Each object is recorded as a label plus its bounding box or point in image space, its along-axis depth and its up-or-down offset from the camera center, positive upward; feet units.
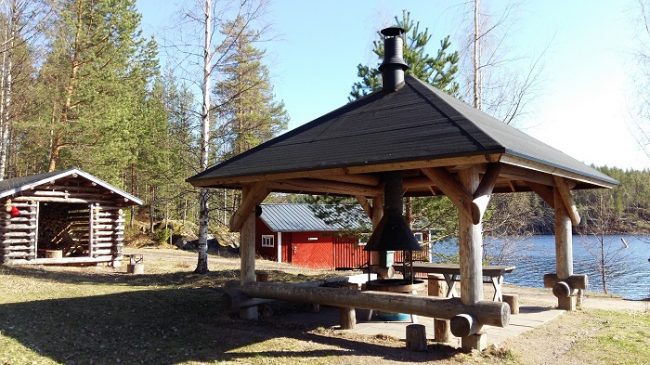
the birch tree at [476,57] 53.98 +18.23
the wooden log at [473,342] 20.65 -4.69
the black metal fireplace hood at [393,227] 23.84 +0.02
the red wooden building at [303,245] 91.25 -2.95
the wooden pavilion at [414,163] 19.88 +2.81
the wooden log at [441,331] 22.36 -4.56
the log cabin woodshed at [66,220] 54.54 +1.32
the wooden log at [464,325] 19.49 -3.78
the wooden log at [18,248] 54.64 -1.86
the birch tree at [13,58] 48.91 +19.79
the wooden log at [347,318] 25.88 -4.59
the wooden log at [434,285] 31.60 -3.60
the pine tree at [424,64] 44.42 +14.29
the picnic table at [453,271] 29.19 -2.66
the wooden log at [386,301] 19.64 -3.29
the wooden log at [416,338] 21.35 -4.66
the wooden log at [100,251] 60.35 -2.52
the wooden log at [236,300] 27.94 -3.91
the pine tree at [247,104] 47.16 +18.68
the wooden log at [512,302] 28.84 -4.31
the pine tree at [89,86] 71.92 +20.99
